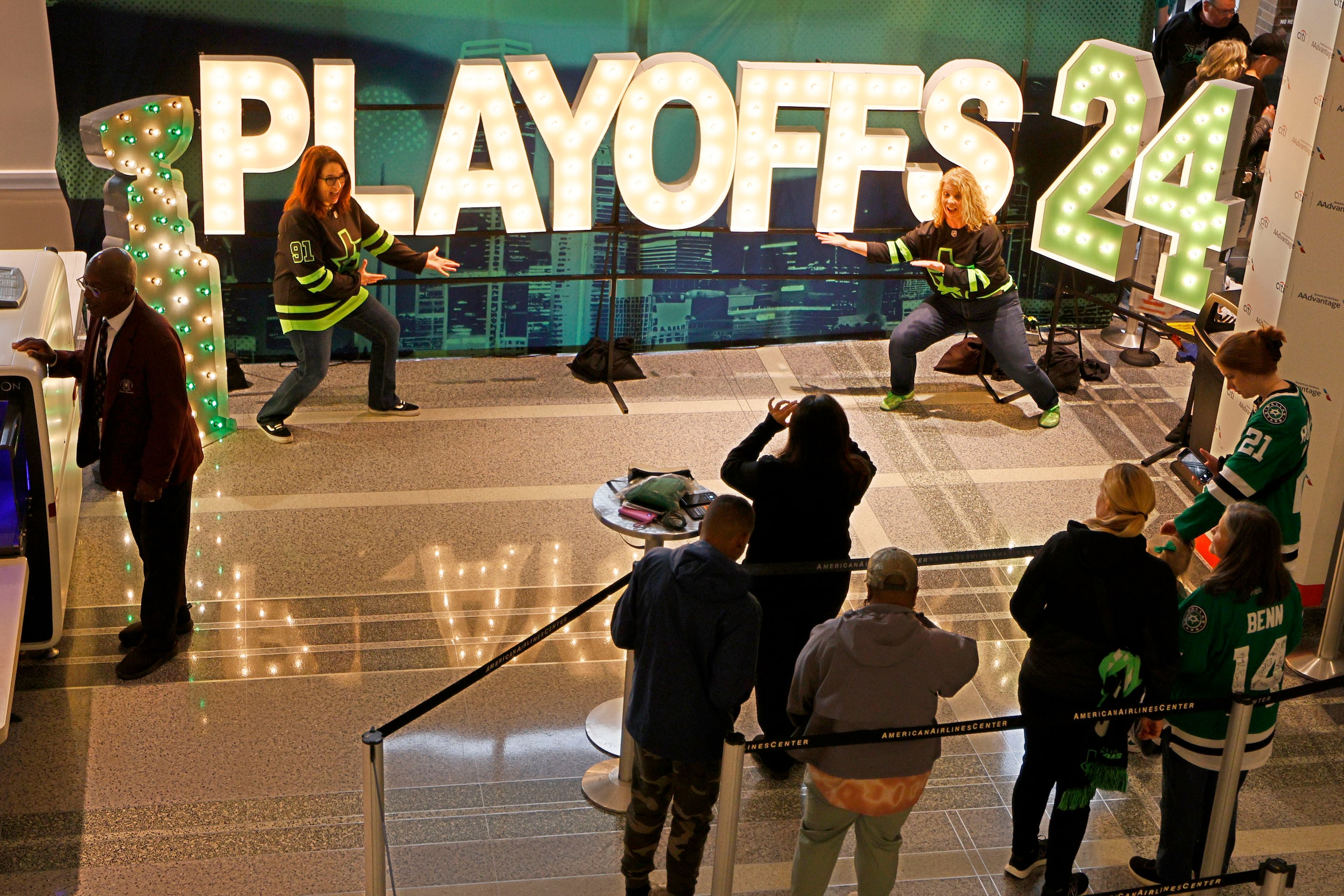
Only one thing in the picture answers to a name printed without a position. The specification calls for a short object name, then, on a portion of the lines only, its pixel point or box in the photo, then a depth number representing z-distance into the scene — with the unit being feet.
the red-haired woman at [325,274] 23.73
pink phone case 17.31
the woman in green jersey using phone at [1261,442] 17.47
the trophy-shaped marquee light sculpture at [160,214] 22.47
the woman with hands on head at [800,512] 15.30
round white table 16.24
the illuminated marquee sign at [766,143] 24.64
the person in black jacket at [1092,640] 13.64
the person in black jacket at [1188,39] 28.55
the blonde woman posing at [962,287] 26.12
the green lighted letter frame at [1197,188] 24.68
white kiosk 16.71
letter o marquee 25.82
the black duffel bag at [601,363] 28.27
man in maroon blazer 17.20
